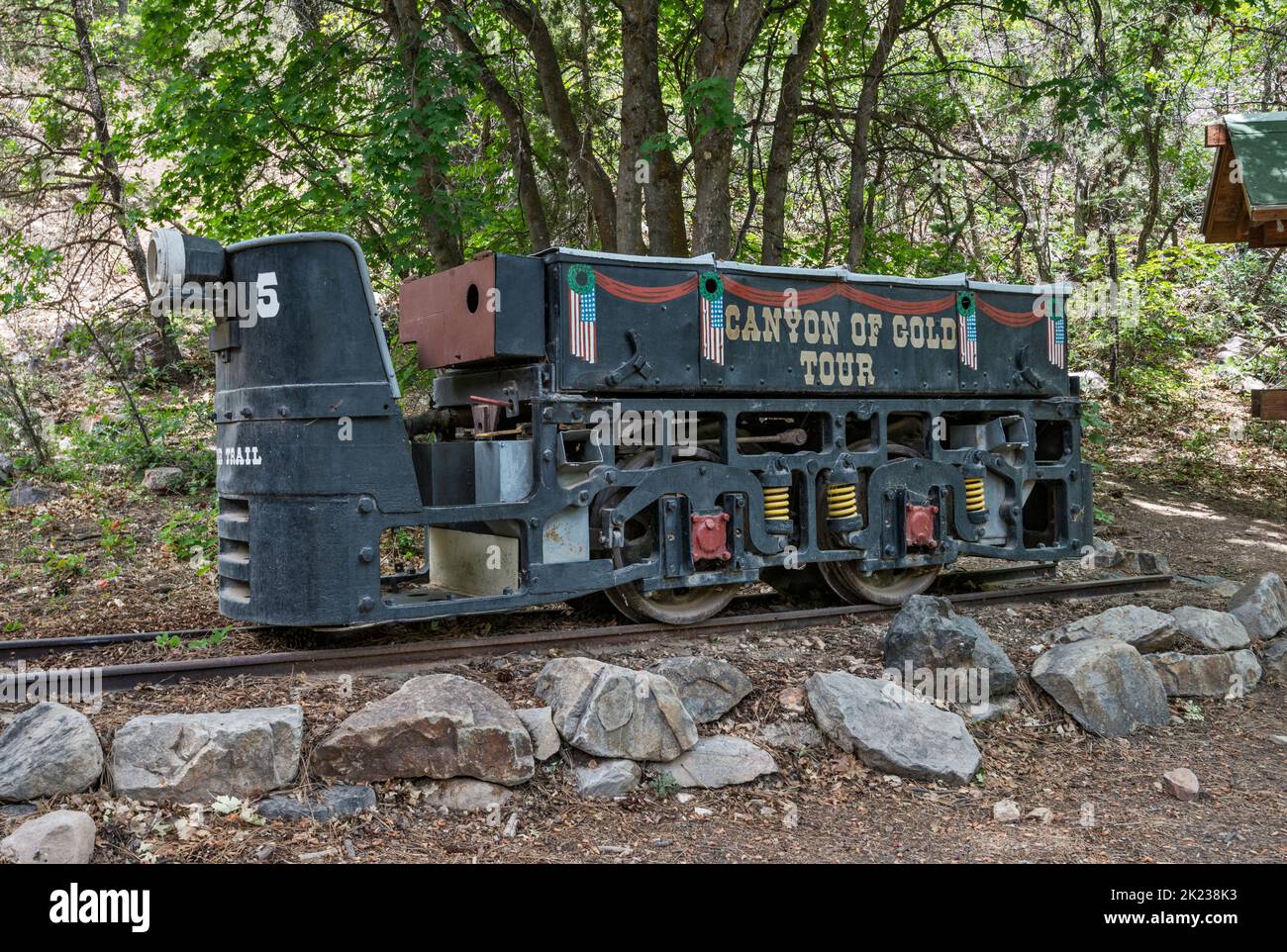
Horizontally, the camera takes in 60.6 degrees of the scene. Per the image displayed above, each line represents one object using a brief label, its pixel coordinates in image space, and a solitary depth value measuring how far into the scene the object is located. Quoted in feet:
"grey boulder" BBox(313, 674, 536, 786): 14.93
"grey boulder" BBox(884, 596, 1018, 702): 19.43
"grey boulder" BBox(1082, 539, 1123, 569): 31.40
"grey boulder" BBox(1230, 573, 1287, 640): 23.84
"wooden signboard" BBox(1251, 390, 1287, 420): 26.91
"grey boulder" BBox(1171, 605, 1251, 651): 21.89
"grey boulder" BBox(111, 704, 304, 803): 14.10
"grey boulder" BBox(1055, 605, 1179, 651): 21.63
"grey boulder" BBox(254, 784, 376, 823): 14.15
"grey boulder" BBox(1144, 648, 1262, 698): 20.99
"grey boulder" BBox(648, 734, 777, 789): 16.47
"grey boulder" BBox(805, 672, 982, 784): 17.02
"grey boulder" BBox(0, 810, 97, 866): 12.02
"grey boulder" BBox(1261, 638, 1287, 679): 22.45
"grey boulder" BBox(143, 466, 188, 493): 40.65
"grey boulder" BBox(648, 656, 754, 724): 17.71
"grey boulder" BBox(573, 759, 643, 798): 15.76
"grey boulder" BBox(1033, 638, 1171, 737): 19.26
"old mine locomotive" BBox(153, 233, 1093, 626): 18.84
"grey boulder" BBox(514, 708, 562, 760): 15.93
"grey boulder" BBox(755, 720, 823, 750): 17.58
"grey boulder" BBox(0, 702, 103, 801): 13.69
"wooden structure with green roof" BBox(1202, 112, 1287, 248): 23.29
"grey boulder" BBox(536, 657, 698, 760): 16.17
